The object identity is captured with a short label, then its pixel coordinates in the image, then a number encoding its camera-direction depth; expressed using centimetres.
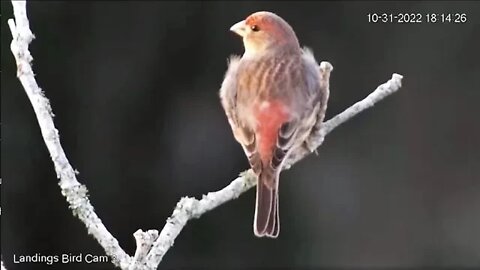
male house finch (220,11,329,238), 445
